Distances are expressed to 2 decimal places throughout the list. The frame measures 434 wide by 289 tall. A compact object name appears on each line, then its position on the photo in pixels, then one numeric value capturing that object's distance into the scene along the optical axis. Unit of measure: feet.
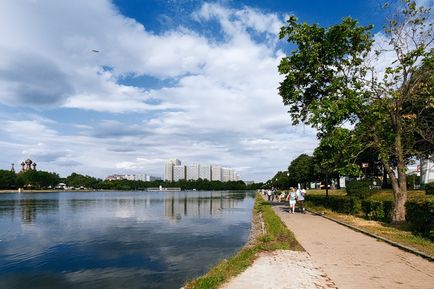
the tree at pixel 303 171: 281.54
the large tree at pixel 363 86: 70.59
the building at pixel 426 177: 212.02
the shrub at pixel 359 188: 137.55
